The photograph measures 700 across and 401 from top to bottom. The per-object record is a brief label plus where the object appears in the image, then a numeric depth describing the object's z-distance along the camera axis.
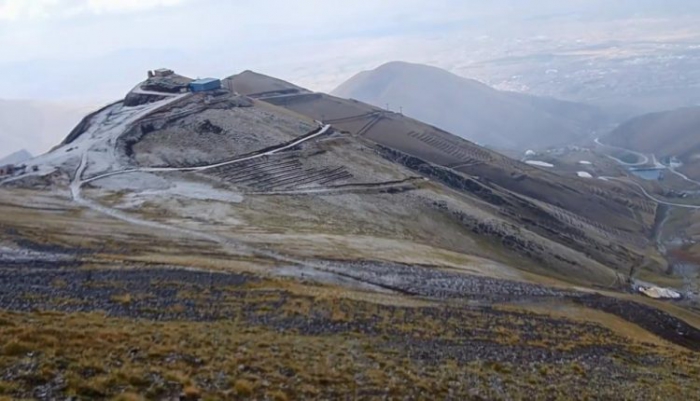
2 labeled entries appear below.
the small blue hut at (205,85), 146.75
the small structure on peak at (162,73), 169.50
